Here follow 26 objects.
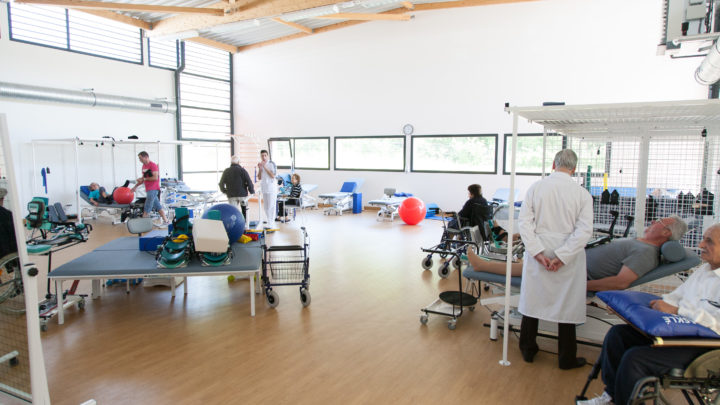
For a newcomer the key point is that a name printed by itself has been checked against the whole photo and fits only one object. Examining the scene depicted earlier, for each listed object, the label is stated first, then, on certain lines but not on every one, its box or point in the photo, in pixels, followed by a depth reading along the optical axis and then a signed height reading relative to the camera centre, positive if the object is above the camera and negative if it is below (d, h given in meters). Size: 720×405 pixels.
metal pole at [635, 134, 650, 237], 4.41 -0.20
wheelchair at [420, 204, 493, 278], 4.90 -0.81
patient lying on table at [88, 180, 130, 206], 9.30 -0.74
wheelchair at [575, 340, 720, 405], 1.97 -1.01
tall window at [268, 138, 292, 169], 13.82 +0.40
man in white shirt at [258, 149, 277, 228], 8.09 -0.41
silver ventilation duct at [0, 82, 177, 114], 8.91 +1.54
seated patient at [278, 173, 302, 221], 9.70 -0.73
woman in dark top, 5.50 -0.47
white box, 3.95 -0.70
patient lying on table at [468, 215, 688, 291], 3.09 -0.68
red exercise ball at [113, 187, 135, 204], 9.01 -0.71
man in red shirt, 8.28 -0.44
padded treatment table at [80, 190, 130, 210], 8.98 -0.91
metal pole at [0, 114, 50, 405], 2.00 -0.68
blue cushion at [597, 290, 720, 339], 1.97 -0.74
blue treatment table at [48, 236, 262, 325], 3.77 -0.96
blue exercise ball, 4.64 -0.62
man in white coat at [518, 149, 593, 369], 2.88 -0.56
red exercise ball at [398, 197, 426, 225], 9.09 -0.98
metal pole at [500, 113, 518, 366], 3.01 -0.69
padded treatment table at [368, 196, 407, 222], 10.29 -0.97
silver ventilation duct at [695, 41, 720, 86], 4.30 +1.13
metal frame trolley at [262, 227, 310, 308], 4.20 -1.30
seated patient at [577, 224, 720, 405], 2.05 -0.91
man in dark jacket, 7.25 -0.33
